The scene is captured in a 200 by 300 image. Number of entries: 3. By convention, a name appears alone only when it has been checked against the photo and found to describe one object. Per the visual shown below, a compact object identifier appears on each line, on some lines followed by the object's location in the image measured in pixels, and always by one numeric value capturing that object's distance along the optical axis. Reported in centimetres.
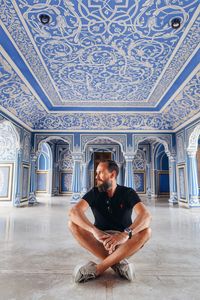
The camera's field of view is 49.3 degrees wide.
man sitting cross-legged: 163
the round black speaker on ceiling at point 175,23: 297
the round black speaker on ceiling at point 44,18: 294
